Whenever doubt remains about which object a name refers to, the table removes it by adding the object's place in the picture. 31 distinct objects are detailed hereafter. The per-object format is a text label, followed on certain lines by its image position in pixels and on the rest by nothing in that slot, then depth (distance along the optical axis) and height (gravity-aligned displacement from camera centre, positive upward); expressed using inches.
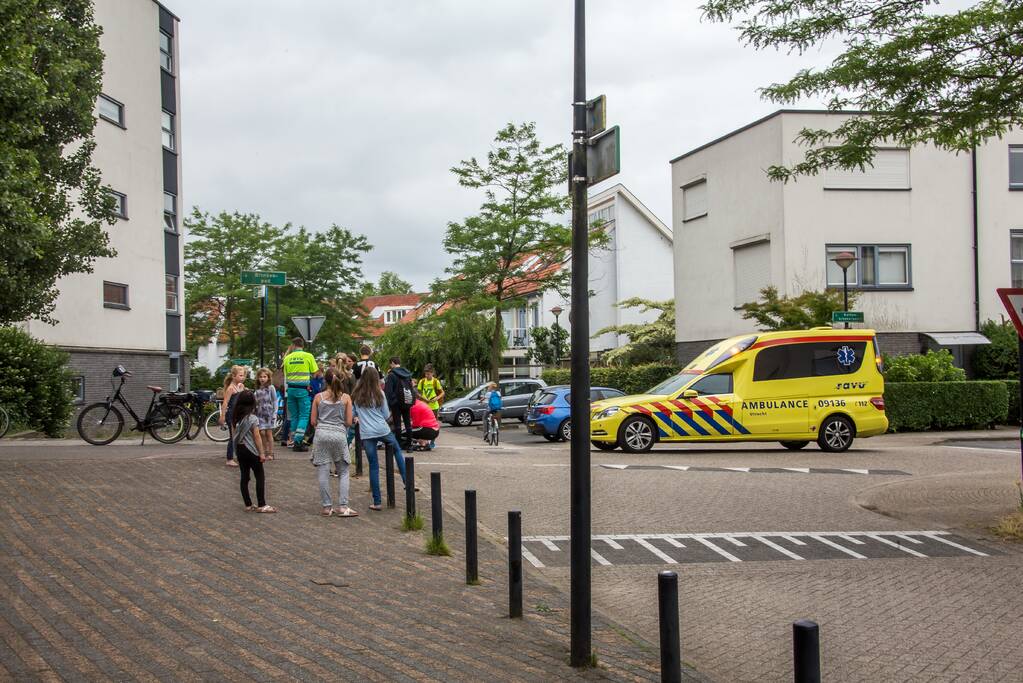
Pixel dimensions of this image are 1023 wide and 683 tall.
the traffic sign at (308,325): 866.1 +38.4
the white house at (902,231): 1201.4 +157.8
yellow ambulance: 783.1 -25.4
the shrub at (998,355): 1203.9 +9.9
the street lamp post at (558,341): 1911.2 +51.3
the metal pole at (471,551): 304.9 -54.5
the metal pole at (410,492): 398.0 -47.7
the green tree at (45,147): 538.0 +141.0
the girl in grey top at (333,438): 426.6 -28.3
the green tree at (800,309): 1061.1 +59.2
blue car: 968.3 -44.3
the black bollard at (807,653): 139.0 -39.0
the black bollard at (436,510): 354.0 -49.0
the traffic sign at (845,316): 925.8 +44.2
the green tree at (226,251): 2123.5 +251.2
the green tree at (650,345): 1728.6 +37.3
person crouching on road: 778.8 -41.5
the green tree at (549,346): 1943.9 +43.5
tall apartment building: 1071.6 +165.5
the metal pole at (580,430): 225.9 -14.0
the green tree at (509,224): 1566.2 +220.3
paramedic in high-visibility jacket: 655.1 -9.2
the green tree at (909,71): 409.4 +122.6
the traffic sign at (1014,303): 389.0 +22.9
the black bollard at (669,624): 184.4 -46.5
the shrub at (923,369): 1064.2 -5.1
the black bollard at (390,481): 451.5 -49.5
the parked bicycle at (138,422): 726.5 -35.6
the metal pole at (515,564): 261.1 -50.5
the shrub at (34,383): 839.1 -8.3
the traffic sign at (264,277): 841.3 +77.1
